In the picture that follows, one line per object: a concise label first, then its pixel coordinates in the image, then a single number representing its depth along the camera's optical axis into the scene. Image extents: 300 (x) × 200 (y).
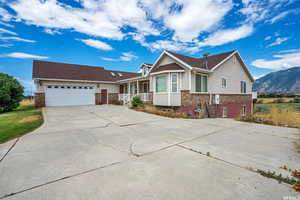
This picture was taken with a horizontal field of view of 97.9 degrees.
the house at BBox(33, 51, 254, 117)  10.70
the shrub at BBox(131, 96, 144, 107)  12.70
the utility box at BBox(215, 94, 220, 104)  12.10
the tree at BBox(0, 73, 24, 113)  11.81
